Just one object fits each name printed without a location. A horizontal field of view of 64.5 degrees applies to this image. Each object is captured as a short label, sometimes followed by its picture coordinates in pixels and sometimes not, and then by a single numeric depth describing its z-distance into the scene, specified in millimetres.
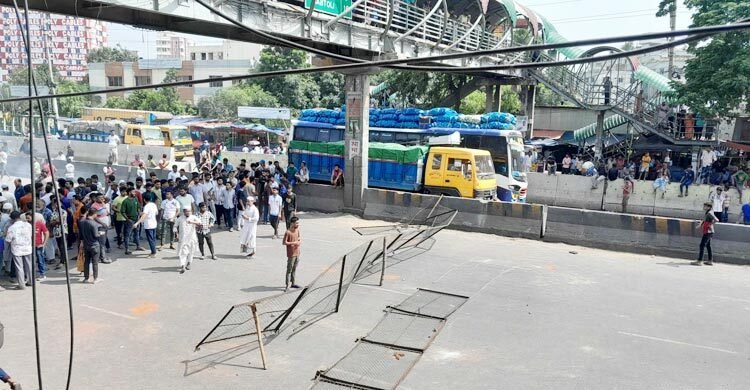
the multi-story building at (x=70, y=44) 160125
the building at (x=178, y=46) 190750
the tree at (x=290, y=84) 53594
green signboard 16938
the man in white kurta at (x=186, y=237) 12195
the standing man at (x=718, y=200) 17406
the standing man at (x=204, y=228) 12781
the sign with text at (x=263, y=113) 43250
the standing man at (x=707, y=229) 13531
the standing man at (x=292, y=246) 10961
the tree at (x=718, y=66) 22422
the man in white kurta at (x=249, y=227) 13078
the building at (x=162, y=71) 74688
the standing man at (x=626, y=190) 21203
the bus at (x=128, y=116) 45781
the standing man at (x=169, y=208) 13719
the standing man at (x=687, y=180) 20548
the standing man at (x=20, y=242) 10586
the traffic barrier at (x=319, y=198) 20375
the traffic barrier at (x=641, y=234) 14266
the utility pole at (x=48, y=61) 32281
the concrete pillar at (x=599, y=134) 29375
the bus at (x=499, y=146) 20984
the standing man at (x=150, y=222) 13039
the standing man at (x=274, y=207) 15531
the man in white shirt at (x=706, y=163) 24203
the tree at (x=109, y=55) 114588
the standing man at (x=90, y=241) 11062
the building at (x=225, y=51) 92875
